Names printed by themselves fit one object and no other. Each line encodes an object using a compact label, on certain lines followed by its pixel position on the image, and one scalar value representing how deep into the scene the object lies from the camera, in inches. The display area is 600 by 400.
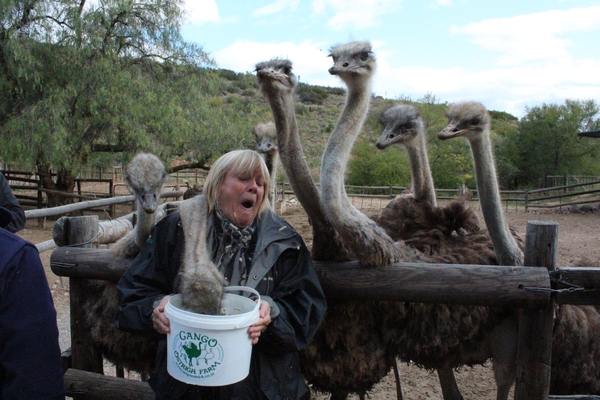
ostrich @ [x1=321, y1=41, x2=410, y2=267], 87.0
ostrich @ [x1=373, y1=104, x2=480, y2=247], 120.6
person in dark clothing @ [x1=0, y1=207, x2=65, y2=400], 48.9
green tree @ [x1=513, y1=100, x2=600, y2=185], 1011.9
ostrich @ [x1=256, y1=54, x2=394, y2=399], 93.3
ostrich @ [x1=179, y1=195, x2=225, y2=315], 61.1
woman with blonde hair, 67.3
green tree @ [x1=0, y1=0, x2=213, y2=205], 398.0
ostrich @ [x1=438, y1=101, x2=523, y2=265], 104.6
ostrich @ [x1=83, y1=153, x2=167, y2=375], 95.4
